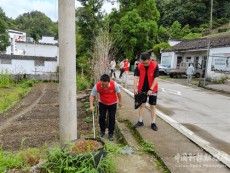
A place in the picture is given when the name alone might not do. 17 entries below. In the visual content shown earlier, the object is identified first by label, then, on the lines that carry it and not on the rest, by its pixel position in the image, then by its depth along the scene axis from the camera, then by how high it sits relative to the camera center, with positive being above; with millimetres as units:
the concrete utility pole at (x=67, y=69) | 2588 -83
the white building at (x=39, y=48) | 19500 +1653
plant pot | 2248 -1174
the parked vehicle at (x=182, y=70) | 18469 -393
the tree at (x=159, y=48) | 24484 +2509
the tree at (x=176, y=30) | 35188 +7239
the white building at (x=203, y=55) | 14339 +1261
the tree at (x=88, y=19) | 12062 +3188
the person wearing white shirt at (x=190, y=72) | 13430 -408
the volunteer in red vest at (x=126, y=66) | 12000 -99
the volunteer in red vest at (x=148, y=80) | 3889 -324
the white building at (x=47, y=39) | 32506 +4467
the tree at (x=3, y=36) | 12812 +1956
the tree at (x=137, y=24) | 25000 +5880
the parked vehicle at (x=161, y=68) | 20366 -240
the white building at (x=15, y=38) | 22797 +3740
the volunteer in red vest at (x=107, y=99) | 3482 -718
